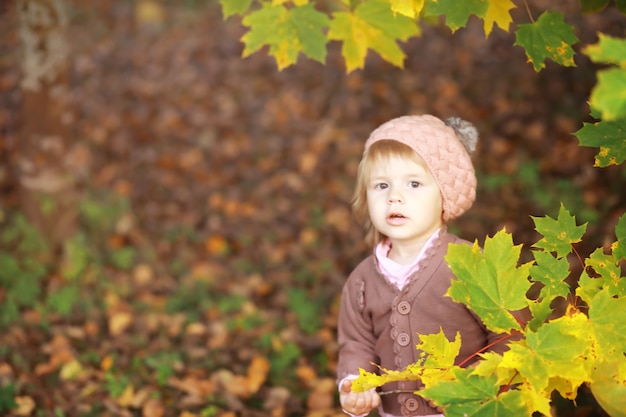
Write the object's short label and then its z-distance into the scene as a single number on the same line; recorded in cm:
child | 221
